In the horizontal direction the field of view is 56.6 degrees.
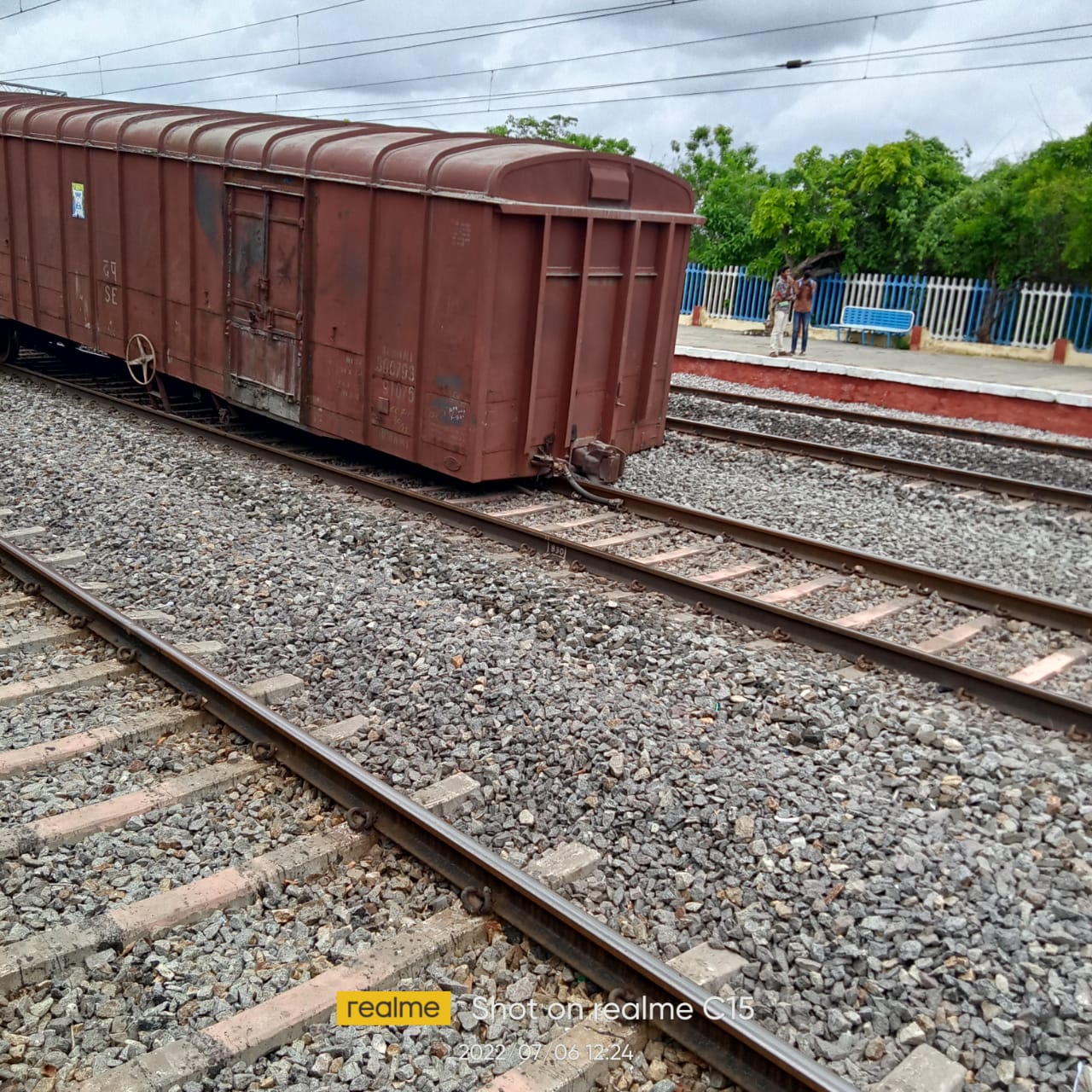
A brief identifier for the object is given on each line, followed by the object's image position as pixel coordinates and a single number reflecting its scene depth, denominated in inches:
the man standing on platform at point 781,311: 824.3
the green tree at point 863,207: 1046.4
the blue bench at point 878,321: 976.9
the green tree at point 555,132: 1595.7
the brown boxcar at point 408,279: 342.3
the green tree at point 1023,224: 894.4
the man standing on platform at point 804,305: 820.0
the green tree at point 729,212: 1191.6
